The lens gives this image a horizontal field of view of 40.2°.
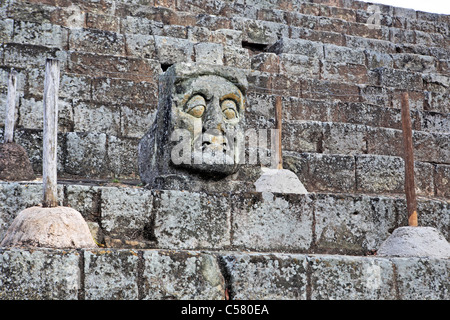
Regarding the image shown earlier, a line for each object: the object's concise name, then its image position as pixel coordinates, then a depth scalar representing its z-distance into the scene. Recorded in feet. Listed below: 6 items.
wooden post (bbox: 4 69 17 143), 18.04
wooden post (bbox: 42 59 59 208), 13.12
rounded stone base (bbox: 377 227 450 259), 15.55
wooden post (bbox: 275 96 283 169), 21.23
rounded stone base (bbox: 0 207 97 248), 12.33
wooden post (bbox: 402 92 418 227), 16.71
